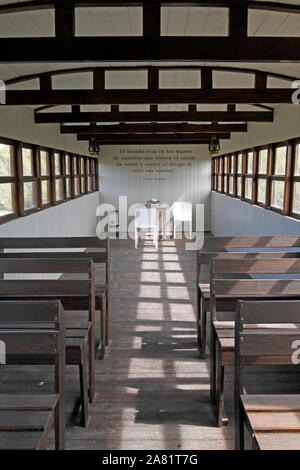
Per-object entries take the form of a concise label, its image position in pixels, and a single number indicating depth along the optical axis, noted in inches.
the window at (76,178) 384.4
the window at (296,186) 214.4
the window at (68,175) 350.1
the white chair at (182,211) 482.4
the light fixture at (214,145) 335.9
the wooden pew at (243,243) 165.5
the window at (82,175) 418.3
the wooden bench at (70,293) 105.5
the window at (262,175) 278.3
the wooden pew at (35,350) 71.0
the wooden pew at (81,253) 147.3
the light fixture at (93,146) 349.4
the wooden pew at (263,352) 74.0
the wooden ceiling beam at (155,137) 387.9
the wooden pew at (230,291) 105.7
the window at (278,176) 239.8
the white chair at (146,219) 405.1
